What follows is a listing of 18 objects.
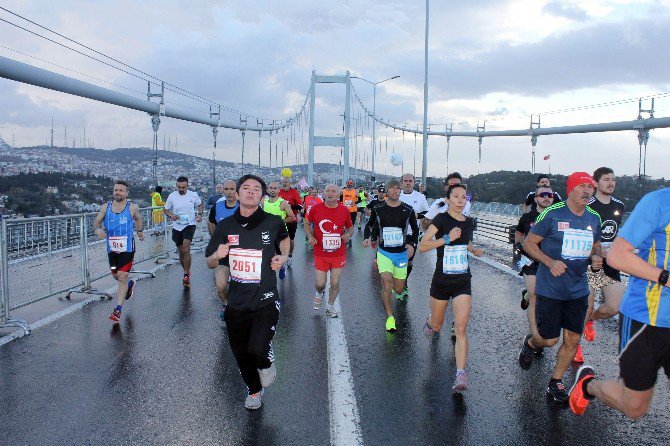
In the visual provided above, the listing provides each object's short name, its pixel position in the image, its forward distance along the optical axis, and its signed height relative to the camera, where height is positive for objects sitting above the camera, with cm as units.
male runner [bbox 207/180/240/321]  783 -21
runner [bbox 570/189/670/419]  295 -57
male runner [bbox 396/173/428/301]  959 -2
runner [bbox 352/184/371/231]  2232 -18
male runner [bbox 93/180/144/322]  716 -60
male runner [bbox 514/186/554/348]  600 -38
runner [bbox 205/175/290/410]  416 -74
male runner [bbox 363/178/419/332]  679 -60
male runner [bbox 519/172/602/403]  451 -54
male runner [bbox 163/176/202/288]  944 -50
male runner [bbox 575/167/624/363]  561 -47
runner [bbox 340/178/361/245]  1845 -8
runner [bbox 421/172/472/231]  736 -13
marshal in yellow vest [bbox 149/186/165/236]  1353 -81
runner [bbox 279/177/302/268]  1222 -4
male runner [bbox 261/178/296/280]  975 -17
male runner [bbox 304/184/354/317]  740 -61
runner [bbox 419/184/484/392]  489 -59
